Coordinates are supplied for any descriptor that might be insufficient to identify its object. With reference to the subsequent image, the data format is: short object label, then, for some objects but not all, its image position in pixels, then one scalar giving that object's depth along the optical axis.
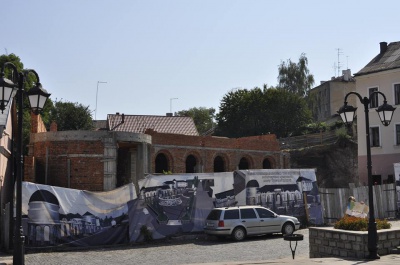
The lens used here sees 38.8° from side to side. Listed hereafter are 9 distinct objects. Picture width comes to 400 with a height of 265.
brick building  26.89
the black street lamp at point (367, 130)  14.68
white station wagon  22.73
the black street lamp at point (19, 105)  11.95
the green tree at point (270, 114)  73.44
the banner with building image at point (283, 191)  25.64
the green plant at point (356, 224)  15.99
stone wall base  15.12
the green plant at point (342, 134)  57.88
